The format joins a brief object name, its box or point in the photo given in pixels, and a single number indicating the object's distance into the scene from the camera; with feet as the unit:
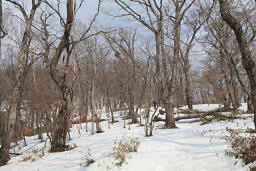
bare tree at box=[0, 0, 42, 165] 20.71
